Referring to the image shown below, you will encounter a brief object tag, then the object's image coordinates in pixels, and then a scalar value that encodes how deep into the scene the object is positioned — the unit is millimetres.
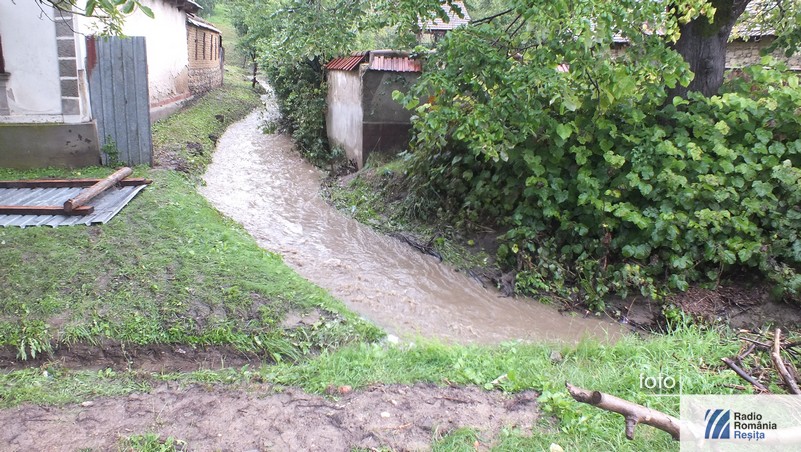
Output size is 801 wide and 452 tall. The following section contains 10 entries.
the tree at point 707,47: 6160
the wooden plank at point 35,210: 5996
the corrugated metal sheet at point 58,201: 5816
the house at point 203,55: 18281
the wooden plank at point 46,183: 7039
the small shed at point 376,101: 10148
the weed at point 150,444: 2807
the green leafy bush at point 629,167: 5469
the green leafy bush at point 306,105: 13242
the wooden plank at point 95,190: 5953
